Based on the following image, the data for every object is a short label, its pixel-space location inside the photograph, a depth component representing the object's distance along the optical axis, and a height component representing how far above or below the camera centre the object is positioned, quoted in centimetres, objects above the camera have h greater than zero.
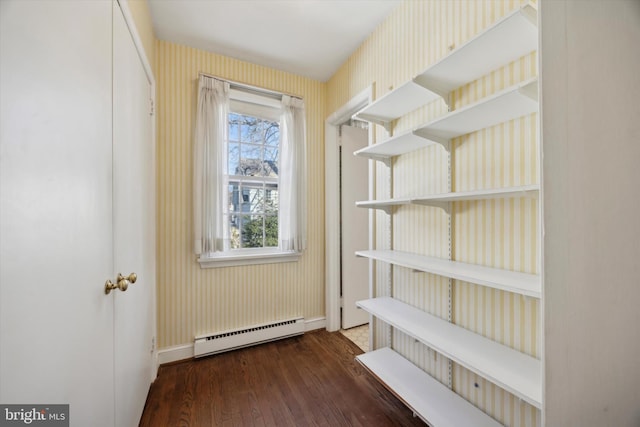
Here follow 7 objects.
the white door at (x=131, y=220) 111 -4
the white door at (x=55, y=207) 51 +2
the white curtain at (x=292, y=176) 250 +39
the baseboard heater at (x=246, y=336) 215 -116
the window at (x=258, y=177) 229 +37
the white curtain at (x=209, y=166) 214 +42
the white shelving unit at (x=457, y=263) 91 -26
